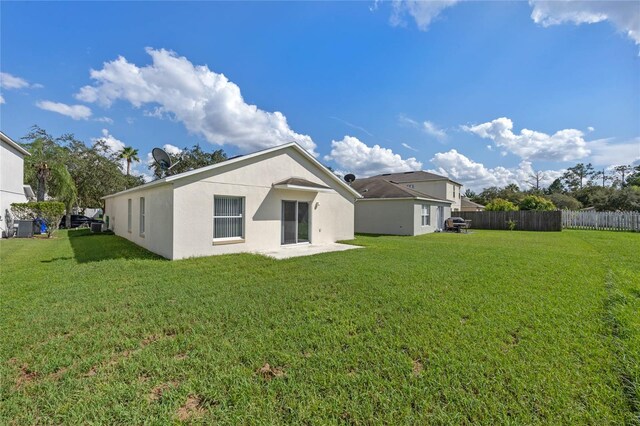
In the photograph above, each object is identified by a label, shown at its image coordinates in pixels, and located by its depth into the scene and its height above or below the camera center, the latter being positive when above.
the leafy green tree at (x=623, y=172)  55.29 +9.22
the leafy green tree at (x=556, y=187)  68.51 +7.76
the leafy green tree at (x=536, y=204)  29.67 +1.51
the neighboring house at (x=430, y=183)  36.31 +4.56
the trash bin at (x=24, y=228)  16.08 -0.72
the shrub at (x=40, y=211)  16.67 +0.28
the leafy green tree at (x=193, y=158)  40.68 +8.67
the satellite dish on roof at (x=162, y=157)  12.76 +2.66
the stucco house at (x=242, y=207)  9.77 +0.41
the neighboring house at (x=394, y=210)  20.20 +0.55
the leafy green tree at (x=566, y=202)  47.11 +2.75
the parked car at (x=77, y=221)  24.11 -0.43
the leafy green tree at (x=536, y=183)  64.88 +8.11
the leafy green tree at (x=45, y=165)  20.42 +4.56
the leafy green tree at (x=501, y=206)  30.20 +1.30
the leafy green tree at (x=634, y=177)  49.49 +7.77
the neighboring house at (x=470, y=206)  46.47 +1.96
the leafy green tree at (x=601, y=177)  60.94 +9.11
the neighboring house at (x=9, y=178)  16.53 +2.40
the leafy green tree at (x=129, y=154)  39.81 +8.79
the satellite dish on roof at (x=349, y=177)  22.67 +3.20
